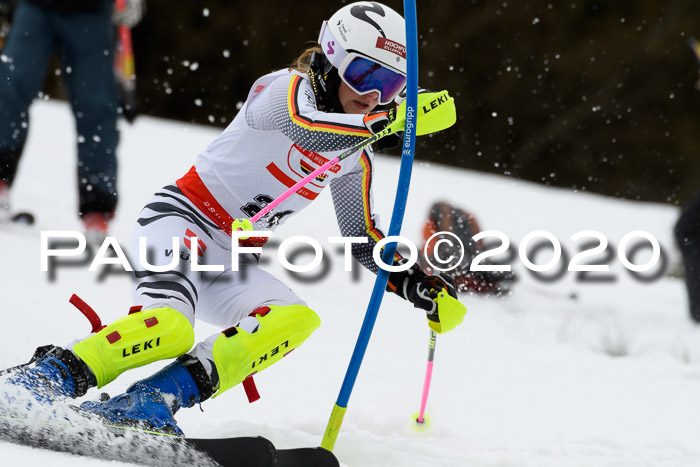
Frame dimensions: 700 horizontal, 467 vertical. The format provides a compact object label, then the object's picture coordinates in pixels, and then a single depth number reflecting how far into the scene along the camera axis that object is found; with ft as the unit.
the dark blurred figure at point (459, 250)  37.78
